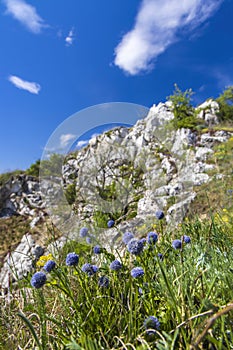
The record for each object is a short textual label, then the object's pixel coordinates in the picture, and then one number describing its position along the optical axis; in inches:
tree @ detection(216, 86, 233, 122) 443.1
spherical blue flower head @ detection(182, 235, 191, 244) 11.4
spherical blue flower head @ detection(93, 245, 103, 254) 11.3
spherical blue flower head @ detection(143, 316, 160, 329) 6.4
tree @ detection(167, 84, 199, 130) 335.0
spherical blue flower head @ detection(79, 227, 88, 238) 13.9
